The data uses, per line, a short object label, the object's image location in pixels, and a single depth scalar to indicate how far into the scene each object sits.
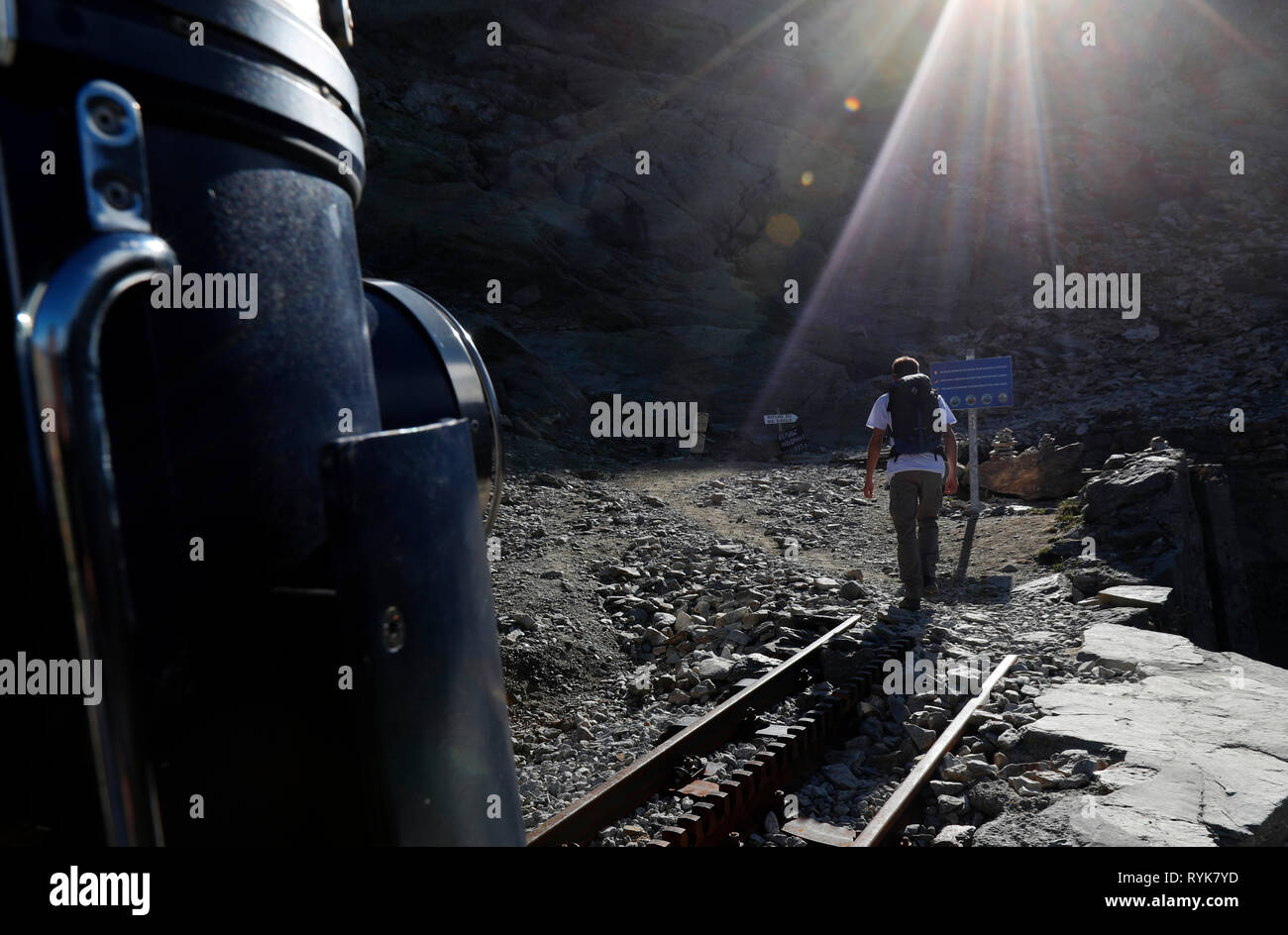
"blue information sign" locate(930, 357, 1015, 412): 10.80
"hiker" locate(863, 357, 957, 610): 7.27
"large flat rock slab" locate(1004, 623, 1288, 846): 3.27
